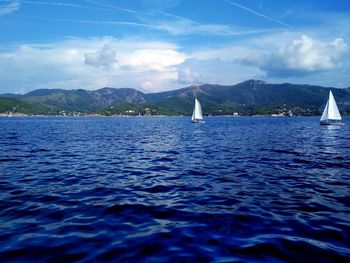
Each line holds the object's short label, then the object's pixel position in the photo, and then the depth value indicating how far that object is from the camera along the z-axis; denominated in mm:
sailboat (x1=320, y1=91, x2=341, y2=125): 113188
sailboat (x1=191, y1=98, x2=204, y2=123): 158750
